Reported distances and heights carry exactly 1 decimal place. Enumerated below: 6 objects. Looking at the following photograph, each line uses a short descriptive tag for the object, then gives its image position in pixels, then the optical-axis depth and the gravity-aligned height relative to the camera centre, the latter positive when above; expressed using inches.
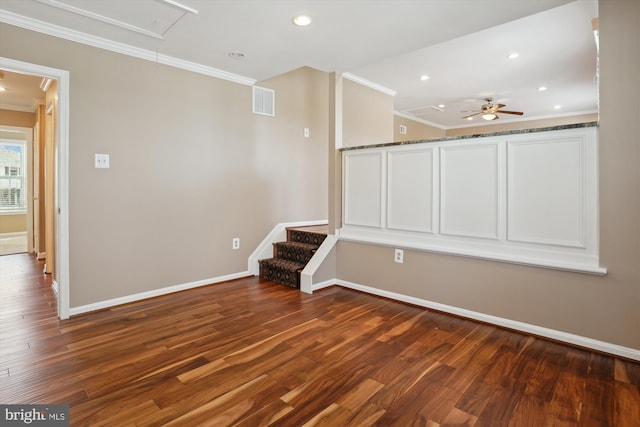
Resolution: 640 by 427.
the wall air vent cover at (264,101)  166.2 +55.2
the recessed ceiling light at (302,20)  101.3 +58.0
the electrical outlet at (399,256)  132.2 -17.5
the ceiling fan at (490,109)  239.2 +73.3
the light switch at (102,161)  119.5 +17.9
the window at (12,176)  294.2 +31.0
